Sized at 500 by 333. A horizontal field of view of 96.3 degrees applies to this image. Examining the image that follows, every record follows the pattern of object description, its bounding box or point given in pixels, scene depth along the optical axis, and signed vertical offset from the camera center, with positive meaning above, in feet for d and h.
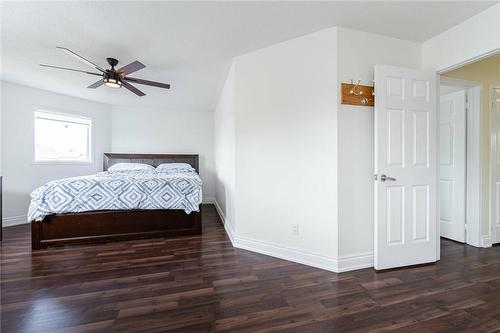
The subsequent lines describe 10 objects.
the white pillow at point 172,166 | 16.03 -0.03
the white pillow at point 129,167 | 14.98 -0.09
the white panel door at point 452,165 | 9.41 +0.01
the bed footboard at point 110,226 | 9.16 -2.67
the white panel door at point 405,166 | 7.22 -0.02
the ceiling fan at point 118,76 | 7.98 +3.48
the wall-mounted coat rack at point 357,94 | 7.18 +2.33
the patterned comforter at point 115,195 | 9.11 -1.26
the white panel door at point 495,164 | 9.21 +0.05
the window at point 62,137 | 13.71 +1.85
